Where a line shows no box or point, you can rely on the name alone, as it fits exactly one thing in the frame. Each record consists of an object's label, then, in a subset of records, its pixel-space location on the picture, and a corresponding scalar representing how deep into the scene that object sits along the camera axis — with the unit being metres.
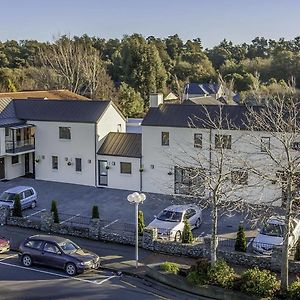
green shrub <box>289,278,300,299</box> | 16.57
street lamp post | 20.25
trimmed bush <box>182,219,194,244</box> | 22.56
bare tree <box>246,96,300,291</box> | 16.84
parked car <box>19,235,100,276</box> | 19.77
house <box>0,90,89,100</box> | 44.35
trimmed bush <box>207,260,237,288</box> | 17.77
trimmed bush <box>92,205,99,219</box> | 25.25
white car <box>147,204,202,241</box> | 24.08
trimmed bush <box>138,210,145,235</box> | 23.49
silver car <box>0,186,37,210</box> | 28.77
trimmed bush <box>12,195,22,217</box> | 26.92
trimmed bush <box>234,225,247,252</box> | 21.36
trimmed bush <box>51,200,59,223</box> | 25.82
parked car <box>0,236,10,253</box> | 22.11
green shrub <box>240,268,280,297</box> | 16.97
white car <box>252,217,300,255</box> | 21.75
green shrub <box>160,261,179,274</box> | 19.12
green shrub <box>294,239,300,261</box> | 20.23
